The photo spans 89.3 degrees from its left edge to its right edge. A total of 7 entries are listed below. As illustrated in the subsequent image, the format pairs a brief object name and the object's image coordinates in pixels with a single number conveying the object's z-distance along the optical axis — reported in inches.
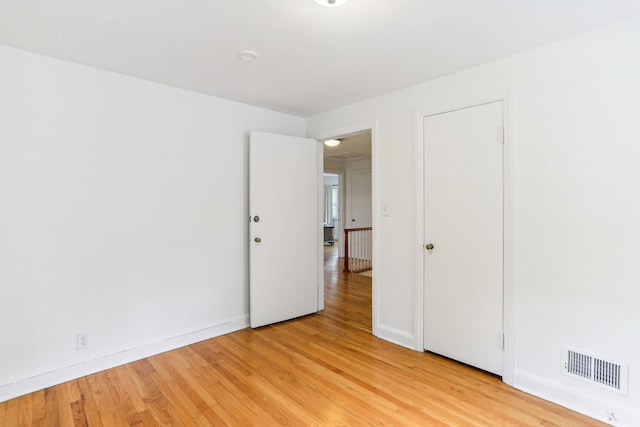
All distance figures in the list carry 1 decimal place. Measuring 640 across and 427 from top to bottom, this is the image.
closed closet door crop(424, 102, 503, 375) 95.4
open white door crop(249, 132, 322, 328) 135.1
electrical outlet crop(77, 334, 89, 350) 97.3
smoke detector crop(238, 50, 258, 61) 88.9
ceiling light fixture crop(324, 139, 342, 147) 222.0
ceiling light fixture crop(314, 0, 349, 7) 65.1
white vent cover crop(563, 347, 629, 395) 74.5
